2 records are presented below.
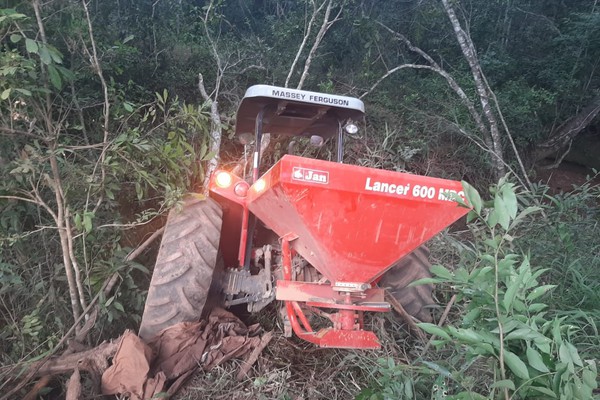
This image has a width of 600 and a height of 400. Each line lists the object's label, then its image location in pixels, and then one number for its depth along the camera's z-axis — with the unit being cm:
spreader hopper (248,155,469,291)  224
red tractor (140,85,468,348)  230
